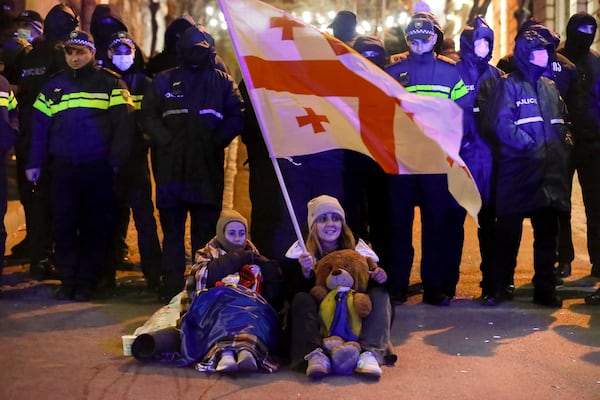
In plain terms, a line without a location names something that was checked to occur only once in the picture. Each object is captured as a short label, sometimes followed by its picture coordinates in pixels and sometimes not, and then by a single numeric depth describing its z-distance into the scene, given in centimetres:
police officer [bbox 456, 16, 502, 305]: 745
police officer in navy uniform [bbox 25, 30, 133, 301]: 750
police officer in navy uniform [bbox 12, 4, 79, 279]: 820
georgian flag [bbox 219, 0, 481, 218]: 562
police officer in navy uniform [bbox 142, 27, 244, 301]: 733
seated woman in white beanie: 535
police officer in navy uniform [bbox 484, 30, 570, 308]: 729
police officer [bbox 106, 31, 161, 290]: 779
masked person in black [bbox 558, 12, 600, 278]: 812
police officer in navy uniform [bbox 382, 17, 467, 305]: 729
